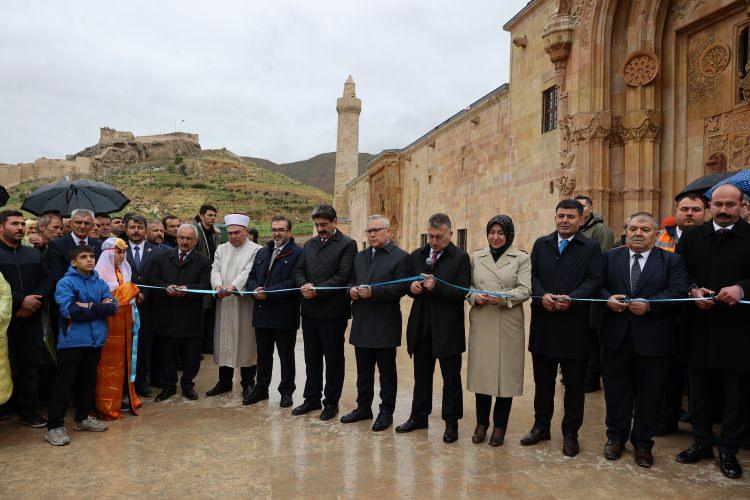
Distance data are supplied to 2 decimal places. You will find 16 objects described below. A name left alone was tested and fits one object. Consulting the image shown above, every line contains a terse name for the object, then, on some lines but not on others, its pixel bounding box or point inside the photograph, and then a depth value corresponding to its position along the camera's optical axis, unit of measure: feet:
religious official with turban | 18.69
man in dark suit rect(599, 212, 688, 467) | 12.56
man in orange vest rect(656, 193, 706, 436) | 14.69
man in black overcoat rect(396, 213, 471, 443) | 14.28
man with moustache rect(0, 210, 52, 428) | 14.67
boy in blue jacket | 14.37
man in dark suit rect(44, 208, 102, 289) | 16.43
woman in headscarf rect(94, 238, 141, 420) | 15.99
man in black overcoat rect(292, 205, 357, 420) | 16.61
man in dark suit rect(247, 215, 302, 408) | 17.56
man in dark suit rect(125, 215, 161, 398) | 18.72
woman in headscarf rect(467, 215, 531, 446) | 13.67
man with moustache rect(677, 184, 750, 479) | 11.93
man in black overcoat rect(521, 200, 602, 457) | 13.28
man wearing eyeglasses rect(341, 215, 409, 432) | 15.44
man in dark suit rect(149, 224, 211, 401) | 18.43
